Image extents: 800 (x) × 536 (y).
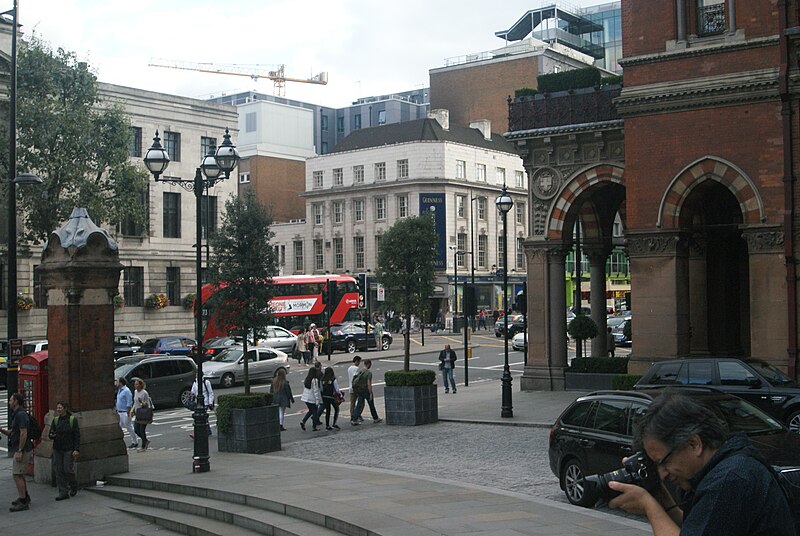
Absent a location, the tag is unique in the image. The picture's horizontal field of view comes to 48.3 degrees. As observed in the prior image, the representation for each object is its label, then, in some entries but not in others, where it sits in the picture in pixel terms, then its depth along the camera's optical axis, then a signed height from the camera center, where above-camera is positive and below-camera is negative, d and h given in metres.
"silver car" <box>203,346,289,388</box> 31.81 -2.78
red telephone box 16.56 -1.74
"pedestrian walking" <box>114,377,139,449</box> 20.45 -2.62
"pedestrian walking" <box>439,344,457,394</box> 28.81 -2.51
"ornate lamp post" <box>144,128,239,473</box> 15.30 +2.33
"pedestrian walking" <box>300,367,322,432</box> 21.66 -2.61
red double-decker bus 54.97 -0.78
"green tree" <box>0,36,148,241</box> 38.84 +6.62
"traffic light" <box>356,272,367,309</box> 58.28 -0.15
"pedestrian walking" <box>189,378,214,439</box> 21.19 -2.60
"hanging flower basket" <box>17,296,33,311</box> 44.72 -0.55
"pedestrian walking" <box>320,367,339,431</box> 21.75 -2.59
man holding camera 3.38 -0.77
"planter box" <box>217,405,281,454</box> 18.00 -2.92
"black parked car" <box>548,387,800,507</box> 11.34 -1.90
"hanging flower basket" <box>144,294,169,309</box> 51.12 -0.61
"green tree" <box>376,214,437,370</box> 27.64 +0.76
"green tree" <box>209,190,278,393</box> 23.64 +0.59
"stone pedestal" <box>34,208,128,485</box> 15.38 -0.75
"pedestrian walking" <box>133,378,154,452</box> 19.36 -2.62
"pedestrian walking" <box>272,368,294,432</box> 21.16 -2.45
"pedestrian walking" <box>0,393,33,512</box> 13.62 -2.41
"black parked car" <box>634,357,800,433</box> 15.81 -1.84
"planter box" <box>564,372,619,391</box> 25.50 -2.80
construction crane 194.62 +46.19
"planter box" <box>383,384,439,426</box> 21.52 -2.85
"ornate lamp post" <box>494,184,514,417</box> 21.50 -2.19
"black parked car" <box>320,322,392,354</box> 47.50 -2.67
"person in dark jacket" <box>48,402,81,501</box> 14.18 -2.48
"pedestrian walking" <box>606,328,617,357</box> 30.98 -2.05
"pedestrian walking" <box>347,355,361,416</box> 22.31 -2.29
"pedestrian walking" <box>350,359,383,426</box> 21.92 -2.51
